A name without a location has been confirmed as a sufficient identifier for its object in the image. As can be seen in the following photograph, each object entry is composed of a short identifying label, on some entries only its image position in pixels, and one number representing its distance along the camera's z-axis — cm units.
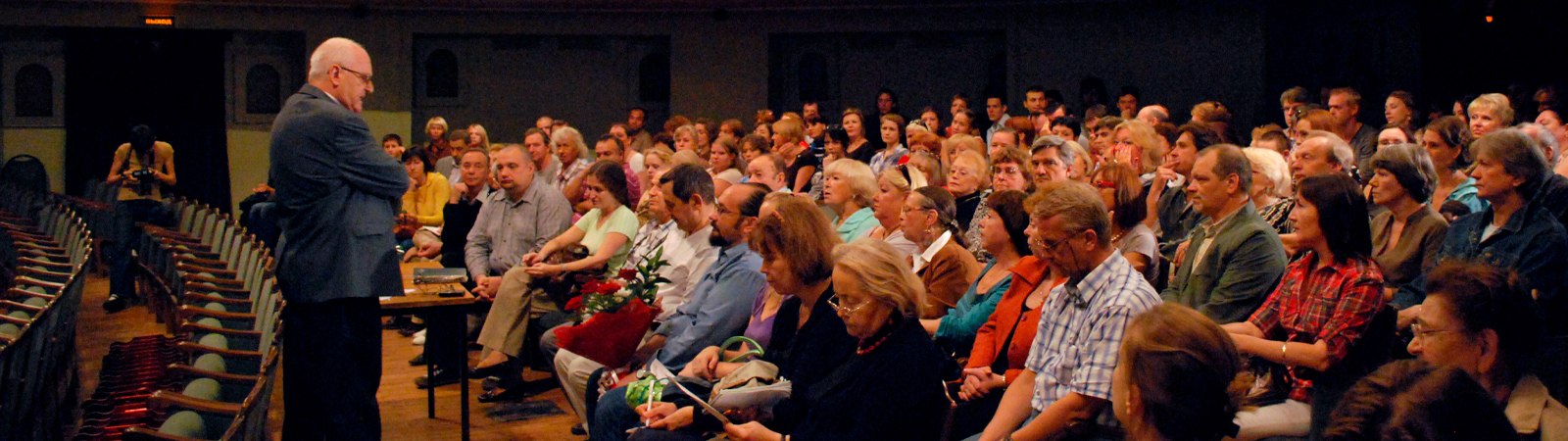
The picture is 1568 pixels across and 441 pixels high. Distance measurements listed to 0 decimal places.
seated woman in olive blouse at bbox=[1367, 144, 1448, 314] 374
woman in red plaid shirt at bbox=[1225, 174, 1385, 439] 290
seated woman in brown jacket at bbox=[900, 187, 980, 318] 383
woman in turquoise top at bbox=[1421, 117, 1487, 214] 467
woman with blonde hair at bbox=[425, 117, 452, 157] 1125
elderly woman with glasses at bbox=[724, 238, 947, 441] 277
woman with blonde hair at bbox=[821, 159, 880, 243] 520
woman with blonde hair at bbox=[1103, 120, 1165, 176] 561
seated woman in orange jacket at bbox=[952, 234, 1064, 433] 312
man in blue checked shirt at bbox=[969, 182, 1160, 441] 271
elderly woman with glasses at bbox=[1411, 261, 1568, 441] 247
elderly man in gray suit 355
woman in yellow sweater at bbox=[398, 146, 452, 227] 780
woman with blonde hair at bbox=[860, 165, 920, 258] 446
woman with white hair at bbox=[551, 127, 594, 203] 755
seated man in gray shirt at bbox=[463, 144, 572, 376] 565
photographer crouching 830
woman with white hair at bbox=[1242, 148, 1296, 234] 420
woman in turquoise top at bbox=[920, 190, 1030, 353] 343
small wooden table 443
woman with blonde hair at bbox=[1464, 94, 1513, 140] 590
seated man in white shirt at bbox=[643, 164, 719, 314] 454
